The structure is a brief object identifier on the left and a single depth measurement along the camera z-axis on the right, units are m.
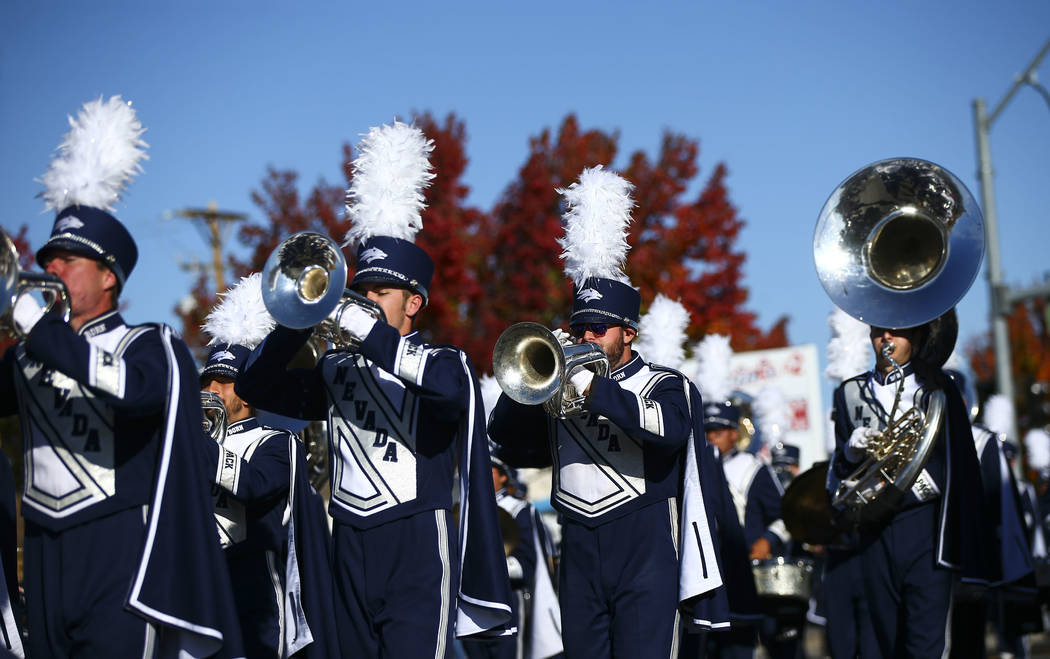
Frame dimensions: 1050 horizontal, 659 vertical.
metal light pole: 20.58
